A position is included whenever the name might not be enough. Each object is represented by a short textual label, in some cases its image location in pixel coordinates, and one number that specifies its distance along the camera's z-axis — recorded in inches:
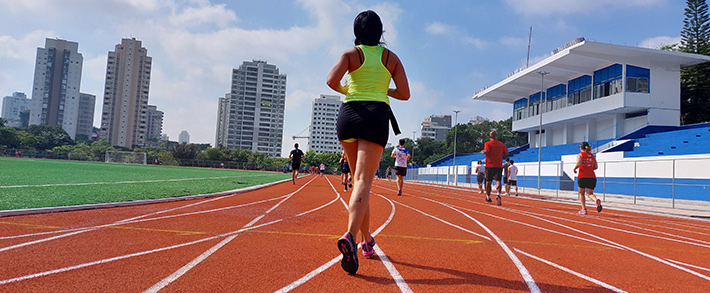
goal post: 2049.7
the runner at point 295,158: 674.2
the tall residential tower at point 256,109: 6161.4
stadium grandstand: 623.8
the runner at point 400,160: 480.9
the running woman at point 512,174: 739.4
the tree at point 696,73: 1561.3
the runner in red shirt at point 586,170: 354.3
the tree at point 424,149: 4079.7
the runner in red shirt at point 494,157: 399.5
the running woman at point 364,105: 113.7
